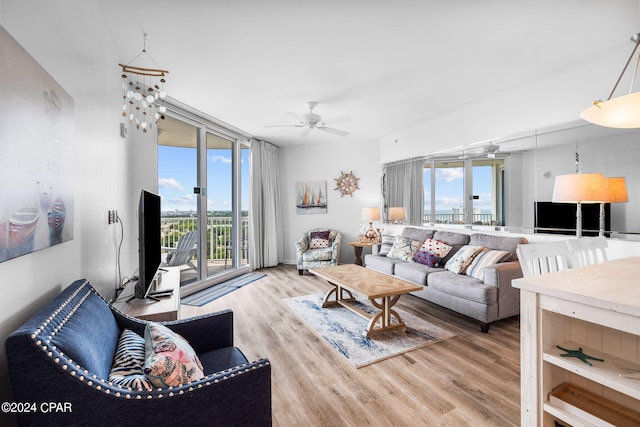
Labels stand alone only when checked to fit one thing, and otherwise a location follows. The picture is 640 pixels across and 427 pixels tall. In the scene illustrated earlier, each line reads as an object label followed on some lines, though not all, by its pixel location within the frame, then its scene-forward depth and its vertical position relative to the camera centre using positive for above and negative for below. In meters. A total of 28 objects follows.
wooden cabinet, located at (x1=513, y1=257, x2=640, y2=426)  1.02 -0.59
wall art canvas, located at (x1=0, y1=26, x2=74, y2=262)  0.86 +0.22
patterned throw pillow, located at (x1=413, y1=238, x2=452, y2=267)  3.72 -0.58
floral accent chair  5.02 -0.72
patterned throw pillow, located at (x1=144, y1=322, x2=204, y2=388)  0.98 -0.56
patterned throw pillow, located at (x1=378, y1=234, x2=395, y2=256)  4.66 -0.59
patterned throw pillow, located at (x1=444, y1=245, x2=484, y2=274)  3.28 -0.59
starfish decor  1.09 -0.59
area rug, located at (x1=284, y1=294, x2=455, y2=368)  2.39 -1.21
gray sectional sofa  2.74 -0.81
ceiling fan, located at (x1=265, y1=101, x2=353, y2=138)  3.53 +1.19
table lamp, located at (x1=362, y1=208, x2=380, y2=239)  5.12 -0.09
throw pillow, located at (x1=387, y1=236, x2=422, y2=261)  4.15 -0.59
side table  5.04 -0.69
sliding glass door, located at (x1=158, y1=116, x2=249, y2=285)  4.04 +0.31
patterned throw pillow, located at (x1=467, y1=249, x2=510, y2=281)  3.04 -0.57
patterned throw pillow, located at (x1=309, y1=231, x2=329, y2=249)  5.45 -0.58
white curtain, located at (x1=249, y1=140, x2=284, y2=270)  5.45 +0.04
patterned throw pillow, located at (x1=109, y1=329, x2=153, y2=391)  0.94 -0.57
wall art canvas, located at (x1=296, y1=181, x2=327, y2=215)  6.04 +0.29
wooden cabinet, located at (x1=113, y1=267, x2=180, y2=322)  1.70 -0.61
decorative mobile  2.75 +1.26
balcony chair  4.17 -0.60
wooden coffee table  2.65 -0.76
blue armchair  0.75 -0.53
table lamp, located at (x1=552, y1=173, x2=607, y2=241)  2.17 +0.15
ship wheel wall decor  5.89 +0.56
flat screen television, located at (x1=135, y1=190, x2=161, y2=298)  1.82 -0.22
